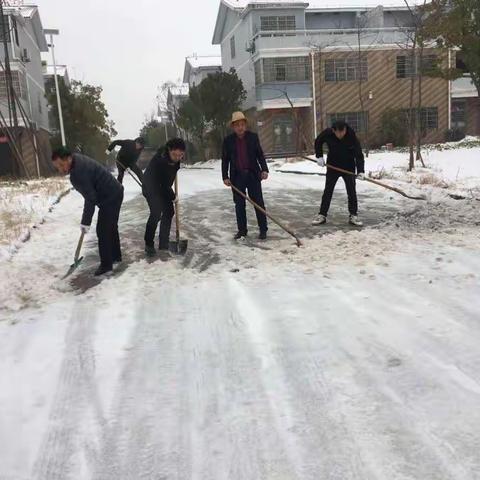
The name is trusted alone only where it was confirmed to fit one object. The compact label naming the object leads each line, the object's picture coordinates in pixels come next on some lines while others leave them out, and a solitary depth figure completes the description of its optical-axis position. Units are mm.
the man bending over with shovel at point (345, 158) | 7957
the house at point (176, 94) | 55031
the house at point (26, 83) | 28297
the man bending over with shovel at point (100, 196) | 5723
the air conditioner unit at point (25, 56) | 30245
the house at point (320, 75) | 33219
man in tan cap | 7402
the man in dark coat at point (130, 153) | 12219
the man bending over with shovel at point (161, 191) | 6781
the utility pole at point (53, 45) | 28647
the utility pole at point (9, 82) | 20297
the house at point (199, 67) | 49688
